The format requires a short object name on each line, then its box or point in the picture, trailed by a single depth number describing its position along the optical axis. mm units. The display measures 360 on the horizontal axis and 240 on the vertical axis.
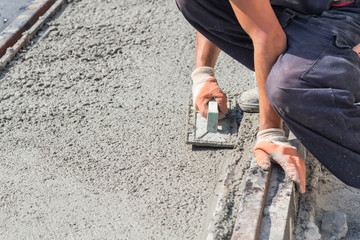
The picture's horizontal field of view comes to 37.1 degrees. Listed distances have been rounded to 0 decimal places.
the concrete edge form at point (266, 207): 2330
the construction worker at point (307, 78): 2498
